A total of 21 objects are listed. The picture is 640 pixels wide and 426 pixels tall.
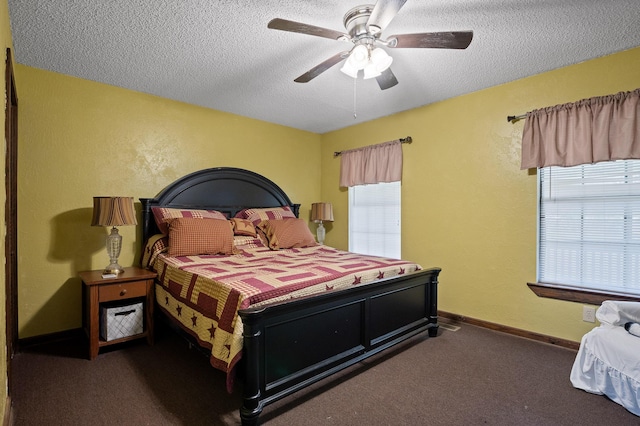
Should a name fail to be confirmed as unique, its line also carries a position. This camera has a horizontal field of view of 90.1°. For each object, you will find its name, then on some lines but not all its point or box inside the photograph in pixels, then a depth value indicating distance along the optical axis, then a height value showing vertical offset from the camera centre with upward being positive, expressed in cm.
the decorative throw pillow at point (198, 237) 285 -26
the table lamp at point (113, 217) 265 -7
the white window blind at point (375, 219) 409 -13
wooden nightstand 244 -69
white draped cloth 184 -90
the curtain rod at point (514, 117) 297 +88
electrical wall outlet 257 -83
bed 175 -57
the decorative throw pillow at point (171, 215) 312 -6
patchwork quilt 179 -48
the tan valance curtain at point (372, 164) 396 +61
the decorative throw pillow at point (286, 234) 356 -28
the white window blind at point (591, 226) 248 -13
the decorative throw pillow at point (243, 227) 349 -20
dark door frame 190 -6
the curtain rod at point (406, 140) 383 +85
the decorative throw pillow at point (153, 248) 297 -37
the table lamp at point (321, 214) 443 -6
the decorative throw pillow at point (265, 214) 384 -6
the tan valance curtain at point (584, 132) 240 +65
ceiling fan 173 +101
